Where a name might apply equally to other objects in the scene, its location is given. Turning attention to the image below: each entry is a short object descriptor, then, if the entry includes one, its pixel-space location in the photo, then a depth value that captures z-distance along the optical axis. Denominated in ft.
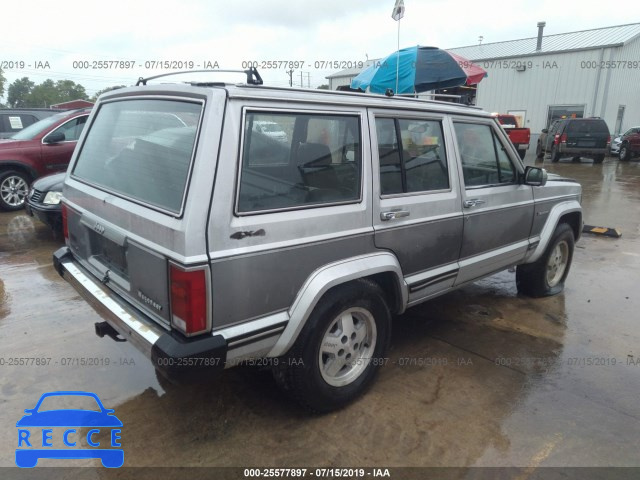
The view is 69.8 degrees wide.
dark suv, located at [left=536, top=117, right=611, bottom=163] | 57.26
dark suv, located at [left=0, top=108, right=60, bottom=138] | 32.30
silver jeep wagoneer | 6.99
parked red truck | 59.88
